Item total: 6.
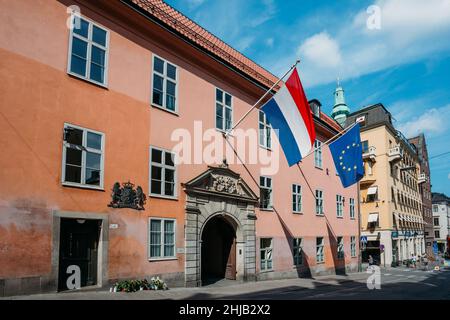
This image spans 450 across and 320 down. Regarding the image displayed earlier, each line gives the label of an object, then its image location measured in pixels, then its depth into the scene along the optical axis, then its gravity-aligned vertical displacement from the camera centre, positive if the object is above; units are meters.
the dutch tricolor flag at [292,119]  16.44 +4.37
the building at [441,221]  81.12 -1.44
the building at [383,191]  45.22 +3.12
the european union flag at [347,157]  21.16 +3.36
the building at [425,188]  65.94 +5.10
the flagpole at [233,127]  16.38 +4.37
